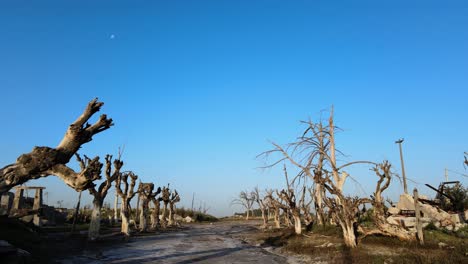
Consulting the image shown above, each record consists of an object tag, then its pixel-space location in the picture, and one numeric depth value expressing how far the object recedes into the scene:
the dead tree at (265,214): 36.31
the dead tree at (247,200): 67.61
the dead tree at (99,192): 19.92
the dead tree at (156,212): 33.72
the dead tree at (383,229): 14.63
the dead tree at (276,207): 29.83
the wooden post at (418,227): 13.85
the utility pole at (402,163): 31.48
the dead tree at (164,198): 37.97
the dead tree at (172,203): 41.03
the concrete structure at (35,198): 23.67
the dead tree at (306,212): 24.23
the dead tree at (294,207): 22.86
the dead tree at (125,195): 23.43
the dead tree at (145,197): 29.64
